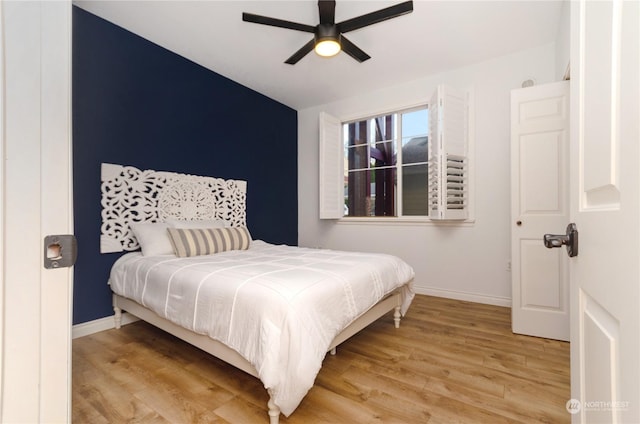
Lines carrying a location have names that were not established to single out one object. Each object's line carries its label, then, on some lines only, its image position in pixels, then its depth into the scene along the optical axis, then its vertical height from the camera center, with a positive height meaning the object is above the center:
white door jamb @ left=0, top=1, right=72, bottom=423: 0.54 +0.01
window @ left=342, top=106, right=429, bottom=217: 3.83 +0.66
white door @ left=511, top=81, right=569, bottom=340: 2.35 +0.05
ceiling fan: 2.01 +1.39
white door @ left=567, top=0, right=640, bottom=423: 0.44 +0.00
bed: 1.38 -0.45
